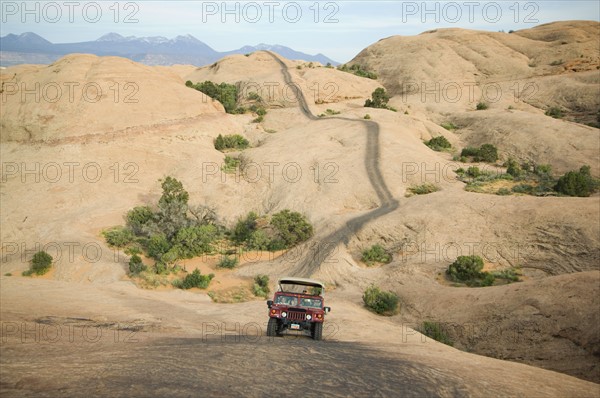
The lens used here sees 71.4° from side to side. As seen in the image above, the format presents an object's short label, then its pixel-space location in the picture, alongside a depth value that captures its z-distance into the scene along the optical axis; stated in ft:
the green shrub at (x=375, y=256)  76.13
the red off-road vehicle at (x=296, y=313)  41.60
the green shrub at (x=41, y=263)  73.58
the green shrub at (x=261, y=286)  70.03
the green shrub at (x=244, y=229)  96.08
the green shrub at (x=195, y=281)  73.10
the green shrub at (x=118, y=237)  87.15
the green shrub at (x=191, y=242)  86.69
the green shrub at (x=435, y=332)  48.52
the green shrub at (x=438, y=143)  146.72
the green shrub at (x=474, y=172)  114.11
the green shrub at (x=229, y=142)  140.77
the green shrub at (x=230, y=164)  124.02
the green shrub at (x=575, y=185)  92.94
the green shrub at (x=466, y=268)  64.80
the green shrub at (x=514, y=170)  115.03
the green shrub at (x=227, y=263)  82.86
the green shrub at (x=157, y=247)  84.30
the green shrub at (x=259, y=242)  90.07
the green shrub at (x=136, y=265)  75.36
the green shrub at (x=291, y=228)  87.15
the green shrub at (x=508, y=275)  63.62
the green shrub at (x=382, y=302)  59.47
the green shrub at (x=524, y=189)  99.55
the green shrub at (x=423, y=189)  100.17
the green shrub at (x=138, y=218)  94.48
